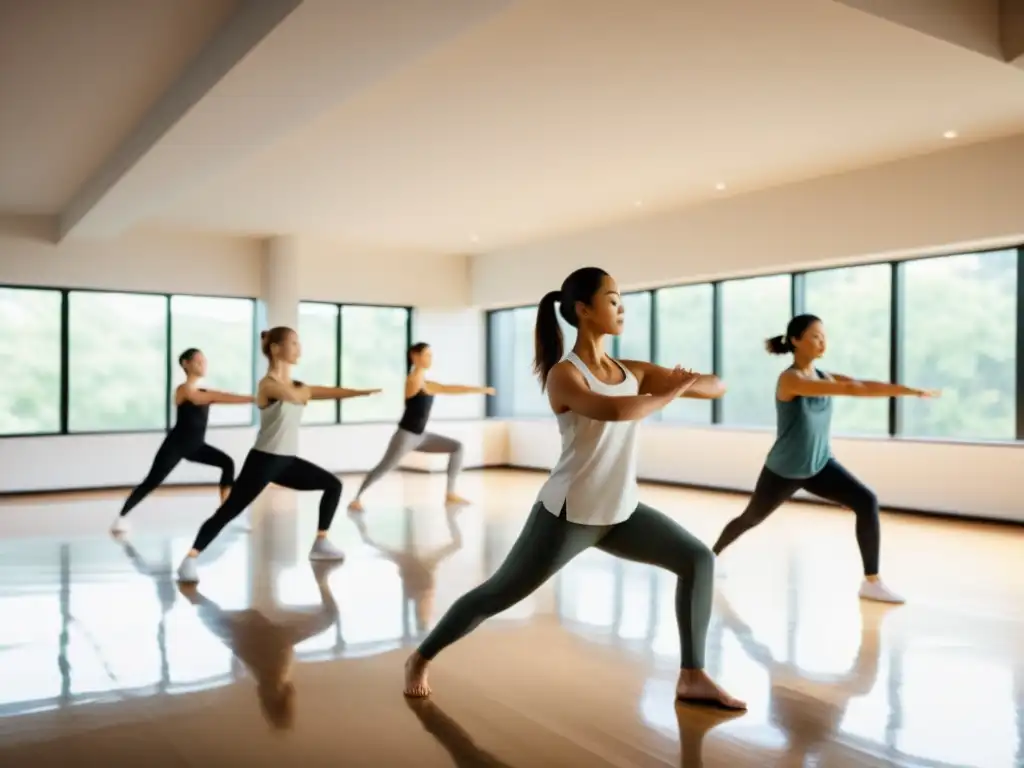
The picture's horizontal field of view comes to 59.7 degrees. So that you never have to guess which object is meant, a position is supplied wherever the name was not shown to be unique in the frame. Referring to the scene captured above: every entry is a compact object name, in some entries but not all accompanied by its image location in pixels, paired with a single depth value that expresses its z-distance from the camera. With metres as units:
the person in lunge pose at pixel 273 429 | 4.28
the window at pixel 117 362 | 8.54
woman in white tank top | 2.35
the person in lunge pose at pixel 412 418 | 6.75
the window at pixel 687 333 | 8.55
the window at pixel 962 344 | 6.38
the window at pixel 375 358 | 10.04
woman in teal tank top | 3.83
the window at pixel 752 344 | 7.93
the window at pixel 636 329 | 9.18
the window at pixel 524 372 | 10.73
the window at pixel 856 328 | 7.16
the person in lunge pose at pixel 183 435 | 5.67
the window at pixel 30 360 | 8.18
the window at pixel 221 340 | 9.05
